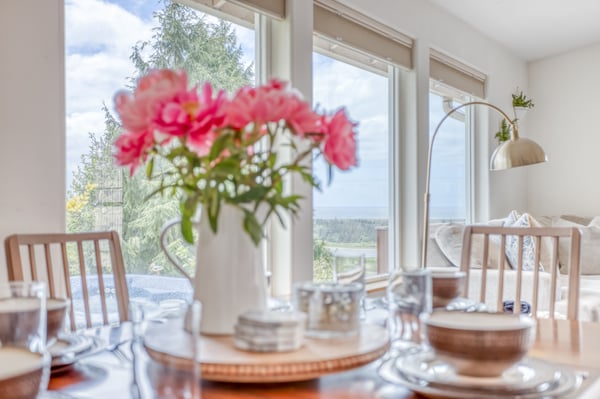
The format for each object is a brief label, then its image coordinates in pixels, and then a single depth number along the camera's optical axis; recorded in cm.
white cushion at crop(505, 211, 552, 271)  357
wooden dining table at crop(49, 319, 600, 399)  87
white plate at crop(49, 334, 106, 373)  100
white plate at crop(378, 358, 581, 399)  83
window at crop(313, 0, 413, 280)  309
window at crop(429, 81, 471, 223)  426
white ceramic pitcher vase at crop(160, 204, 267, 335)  103
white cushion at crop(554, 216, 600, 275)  426
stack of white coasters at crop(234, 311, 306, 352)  93
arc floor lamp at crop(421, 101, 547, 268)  265
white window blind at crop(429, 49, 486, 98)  409
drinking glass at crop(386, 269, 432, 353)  109
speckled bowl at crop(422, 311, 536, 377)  85
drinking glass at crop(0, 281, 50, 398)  82
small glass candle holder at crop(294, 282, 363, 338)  102
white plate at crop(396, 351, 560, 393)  86
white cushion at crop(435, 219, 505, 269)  351
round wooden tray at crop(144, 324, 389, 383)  86
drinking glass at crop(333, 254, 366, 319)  134
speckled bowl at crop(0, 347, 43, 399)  74
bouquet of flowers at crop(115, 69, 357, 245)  95
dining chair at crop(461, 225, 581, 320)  171
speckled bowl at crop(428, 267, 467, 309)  136
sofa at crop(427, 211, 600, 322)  294
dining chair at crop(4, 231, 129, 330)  141
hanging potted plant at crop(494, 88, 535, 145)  493
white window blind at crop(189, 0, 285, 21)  249
